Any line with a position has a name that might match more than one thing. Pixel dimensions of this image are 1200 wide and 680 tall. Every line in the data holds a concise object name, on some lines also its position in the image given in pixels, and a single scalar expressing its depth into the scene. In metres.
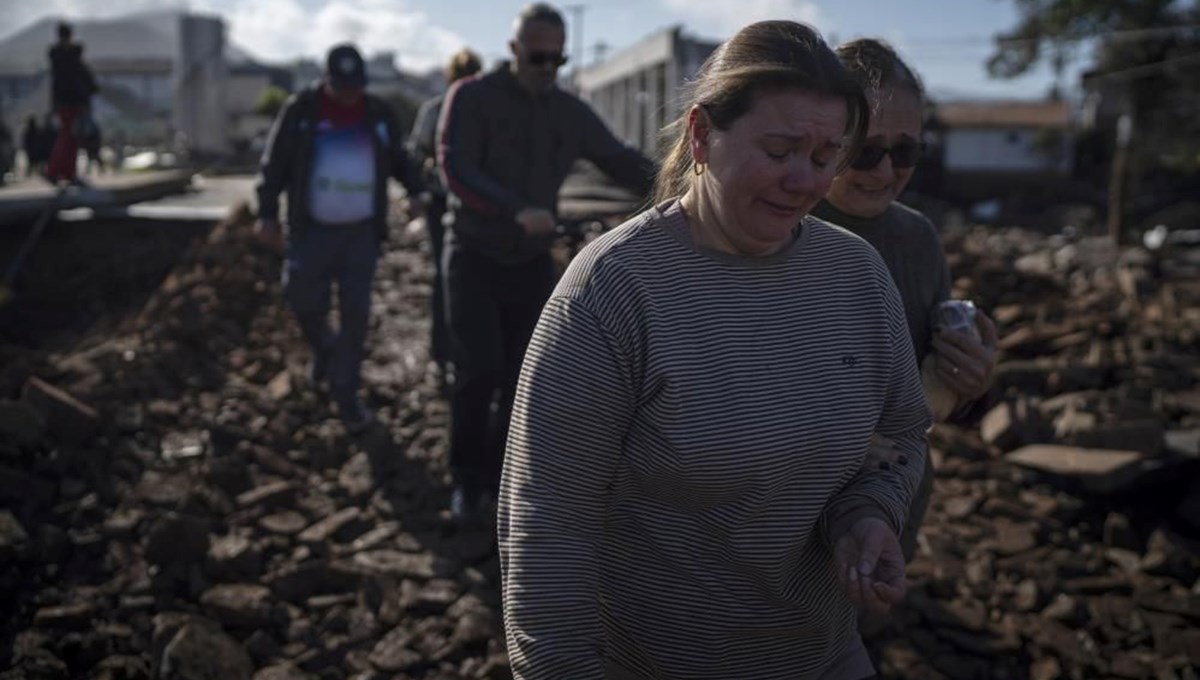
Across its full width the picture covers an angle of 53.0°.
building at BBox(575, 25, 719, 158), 16.88
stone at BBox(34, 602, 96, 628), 4.36
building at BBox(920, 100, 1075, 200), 42.84
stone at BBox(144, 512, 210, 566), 4.91
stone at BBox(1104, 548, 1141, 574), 5.33
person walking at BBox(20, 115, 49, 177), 17.31
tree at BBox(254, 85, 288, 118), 45.97
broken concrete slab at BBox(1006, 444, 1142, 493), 6.07
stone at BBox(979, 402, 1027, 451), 6.99
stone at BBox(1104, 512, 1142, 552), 5.59
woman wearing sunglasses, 2.77
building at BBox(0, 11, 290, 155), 37.00
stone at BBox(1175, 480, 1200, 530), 5.87
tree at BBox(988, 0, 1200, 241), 33.75
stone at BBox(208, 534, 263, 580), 4.85
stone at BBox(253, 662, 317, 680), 4.08
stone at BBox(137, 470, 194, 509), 5.59
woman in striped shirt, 1.98
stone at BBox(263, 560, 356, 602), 4.75
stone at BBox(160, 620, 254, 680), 3.93
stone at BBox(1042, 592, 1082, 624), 4.78
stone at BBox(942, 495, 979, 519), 5.95
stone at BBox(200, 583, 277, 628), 4.47
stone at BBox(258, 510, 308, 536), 5.34
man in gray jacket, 4.95
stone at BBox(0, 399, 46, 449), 5.92
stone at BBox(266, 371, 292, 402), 7.26
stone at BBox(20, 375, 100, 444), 6.23
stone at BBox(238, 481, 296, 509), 5.61
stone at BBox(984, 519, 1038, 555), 5.50
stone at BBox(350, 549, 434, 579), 4.95
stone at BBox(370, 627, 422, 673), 4.23
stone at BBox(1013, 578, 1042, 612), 4.90
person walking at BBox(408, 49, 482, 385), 7.15
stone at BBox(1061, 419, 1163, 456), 6.33
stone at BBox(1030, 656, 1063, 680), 4.30
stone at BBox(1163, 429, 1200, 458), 6.26
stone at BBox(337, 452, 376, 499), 5.92
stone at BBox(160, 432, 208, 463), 6.30
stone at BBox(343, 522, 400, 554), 5.22
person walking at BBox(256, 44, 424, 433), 6.55
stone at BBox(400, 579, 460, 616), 4.67
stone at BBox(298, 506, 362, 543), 5.27
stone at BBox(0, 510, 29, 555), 4.80
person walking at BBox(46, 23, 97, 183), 13.91
